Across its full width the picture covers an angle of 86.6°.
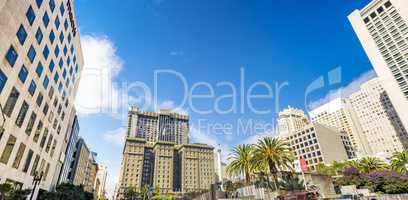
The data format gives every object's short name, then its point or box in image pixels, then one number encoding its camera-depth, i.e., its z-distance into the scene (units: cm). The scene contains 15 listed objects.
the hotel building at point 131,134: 19921
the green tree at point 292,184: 4025
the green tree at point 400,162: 6089
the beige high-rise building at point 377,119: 13800
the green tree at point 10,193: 2222
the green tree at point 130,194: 11000
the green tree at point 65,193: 4031
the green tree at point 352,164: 6556
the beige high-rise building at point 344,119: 15736
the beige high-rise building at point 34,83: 2369
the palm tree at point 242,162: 4390
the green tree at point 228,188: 3801
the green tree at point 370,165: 6156
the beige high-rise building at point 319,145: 11883
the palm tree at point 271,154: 4100
